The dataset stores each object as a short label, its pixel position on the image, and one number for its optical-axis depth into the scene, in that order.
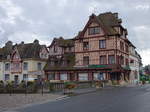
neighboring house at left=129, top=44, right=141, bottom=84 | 36.37
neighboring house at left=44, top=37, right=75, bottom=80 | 33.58
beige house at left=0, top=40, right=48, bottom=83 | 36.34
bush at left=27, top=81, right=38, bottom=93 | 18.52
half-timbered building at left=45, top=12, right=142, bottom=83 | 30.06
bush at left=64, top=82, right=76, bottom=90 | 16.72
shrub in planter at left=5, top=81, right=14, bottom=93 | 19.15
